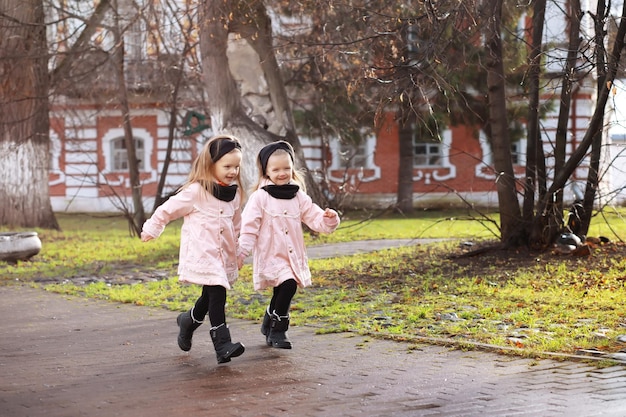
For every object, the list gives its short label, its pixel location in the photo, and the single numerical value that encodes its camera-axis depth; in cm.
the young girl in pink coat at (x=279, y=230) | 846
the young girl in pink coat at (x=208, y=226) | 808
